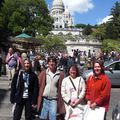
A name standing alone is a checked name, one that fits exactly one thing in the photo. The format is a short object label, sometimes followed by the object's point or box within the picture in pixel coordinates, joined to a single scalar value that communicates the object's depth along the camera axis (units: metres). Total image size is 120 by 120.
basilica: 46.78
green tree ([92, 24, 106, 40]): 50.04
